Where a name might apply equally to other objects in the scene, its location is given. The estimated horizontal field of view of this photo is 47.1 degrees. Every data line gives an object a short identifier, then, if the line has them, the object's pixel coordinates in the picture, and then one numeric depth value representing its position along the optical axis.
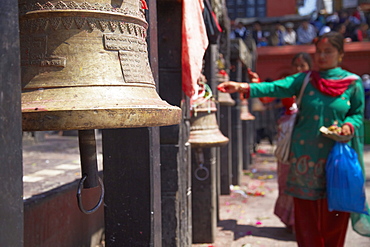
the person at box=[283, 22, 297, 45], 19.78
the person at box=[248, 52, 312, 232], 4.48
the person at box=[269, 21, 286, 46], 19.86
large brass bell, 1.17
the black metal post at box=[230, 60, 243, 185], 7.10
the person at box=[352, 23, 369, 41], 19.20
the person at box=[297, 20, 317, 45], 19.62
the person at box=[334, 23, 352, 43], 19.25
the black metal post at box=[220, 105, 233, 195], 6.00
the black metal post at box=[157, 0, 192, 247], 2.57
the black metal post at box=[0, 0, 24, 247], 0.99
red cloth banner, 2.28
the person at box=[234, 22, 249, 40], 18.39
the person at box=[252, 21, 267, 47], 19.89
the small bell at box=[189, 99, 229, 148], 3.31
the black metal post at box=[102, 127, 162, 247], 1.95
